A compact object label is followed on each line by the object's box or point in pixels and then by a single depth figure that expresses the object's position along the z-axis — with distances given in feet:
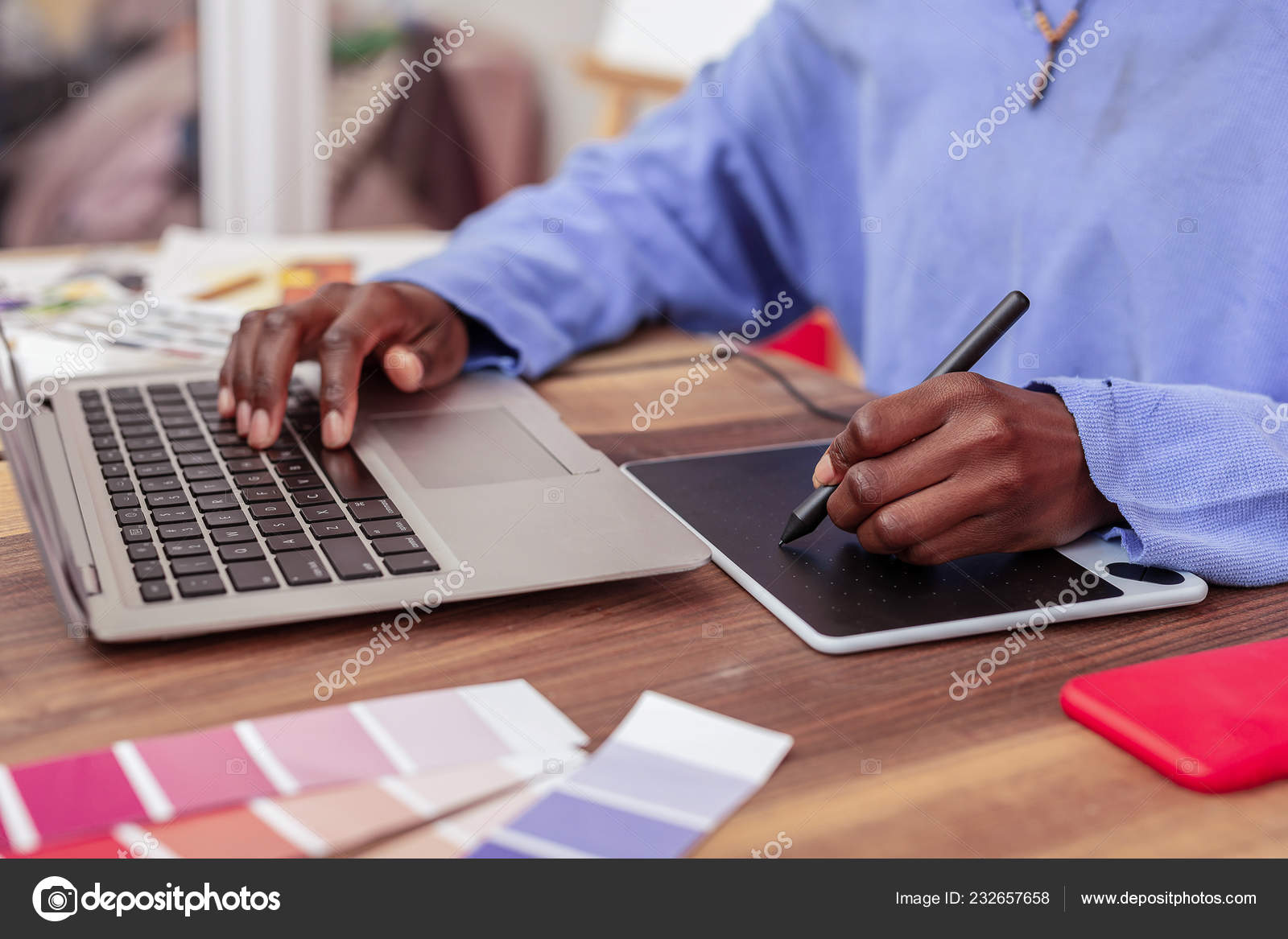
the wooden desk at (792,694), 1.45
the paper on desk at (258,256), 3.71
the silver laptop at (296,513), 1.75
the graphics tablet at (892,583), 1.87
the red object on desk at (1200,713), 1.53
